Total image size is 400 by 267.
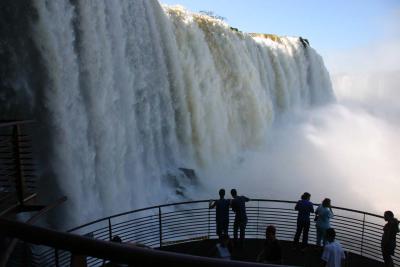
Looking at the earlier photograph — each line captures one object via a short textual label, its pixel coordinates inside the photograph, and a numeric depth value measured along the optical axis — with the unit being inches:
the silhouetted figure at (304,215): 310.5
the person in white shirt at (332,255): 219.0
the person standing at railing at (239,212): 312.7
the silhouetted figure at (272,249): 216.2
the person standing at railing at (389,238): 264.7
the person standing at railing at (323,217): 301.3
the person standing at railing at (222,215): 311.2
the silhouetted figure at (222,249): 230.2
